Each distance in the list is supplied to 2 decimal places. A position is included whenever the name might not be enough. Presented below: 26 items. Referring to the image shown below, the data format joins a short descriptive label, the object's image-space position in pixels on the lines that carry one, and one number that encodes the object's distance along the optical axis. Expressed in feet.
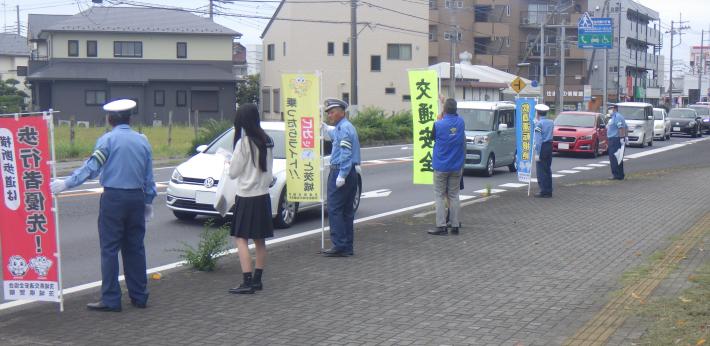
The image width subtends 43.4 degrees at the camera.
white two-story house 186.29
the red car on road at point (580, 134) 104.88
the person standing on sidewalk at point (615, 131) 68.64
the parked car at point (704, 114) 182.92
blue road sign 152.56
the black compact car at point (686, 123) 168.86
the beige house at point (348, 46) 204.13
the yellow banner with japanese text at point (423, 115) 44.86
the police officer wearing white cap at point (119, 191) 24.52
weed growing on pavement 30.99
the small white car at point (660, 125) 149.41
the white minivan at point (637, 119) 127.13
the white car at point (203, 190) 42.78
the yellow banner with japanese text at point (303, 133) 35.12
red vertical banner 23.86
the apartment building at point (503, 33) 232.12
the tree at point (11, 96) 163.27
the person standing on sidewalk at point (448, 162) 39.75
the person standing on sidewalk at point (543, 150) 57.67
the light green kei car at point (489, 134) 75.56
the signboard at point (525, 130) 56.90
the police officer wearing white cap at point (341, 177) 33.35
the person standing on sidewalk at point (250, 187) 27.35
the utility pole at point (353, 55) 131.75
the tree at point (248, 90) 220.84
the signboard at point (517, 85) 118.01
